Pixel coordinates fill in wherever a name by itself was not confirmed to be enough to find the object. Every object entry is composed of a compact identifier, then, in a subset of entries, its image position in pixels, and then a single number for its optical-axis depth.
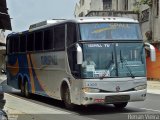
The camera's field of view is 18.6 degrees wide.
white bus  16.41
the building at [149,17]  38.84
